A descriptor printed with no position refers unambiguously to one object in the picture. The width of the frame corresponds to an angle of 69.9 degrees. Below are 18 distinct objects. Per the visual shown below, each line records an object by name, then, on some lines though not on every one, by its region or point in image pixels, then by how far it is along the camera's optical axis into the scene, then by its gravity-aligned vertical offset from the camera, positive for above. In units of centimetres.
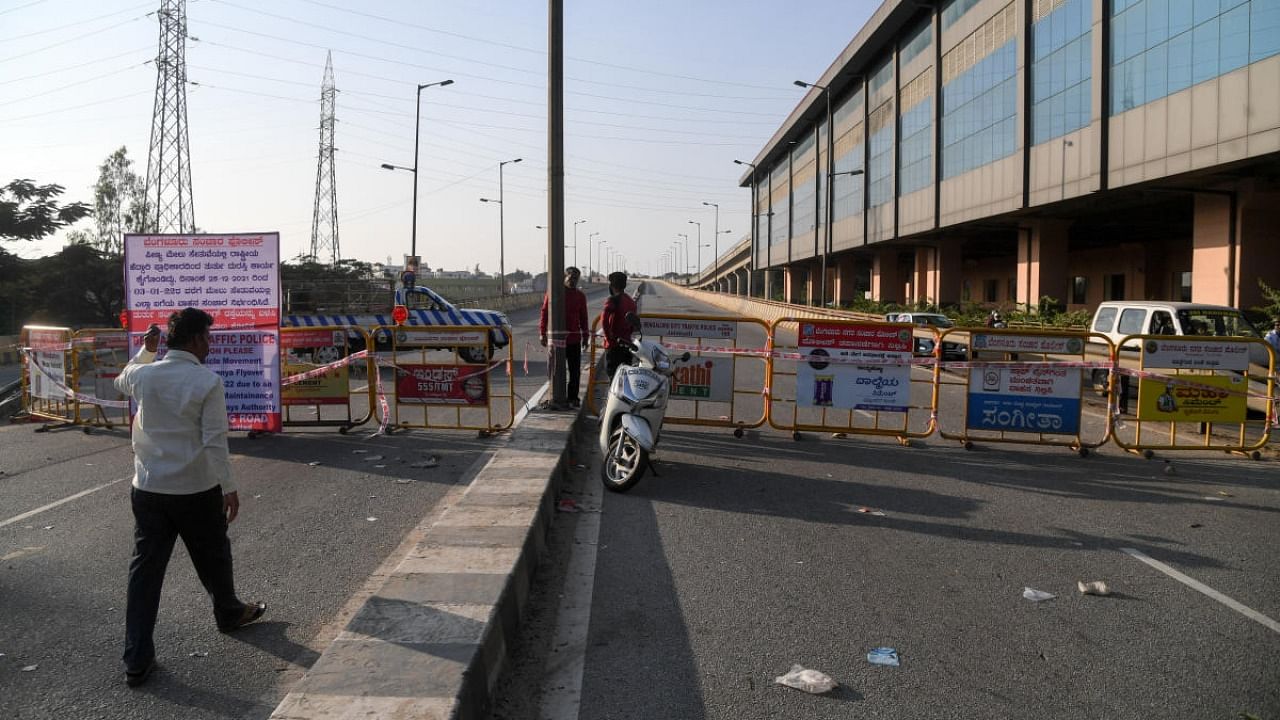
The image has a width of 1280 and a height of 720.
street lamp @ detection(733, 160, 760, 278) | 9744 +1016
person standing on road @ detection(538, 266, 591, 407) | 1201 -17
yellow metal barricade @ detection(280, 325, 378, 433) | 1131 -73
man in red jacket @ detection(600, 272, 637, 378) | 1066 +5
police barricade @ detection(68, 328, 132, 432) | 1223 -74
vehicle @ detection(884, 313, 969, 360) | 2311 -17
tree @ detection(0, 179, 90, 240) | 3647 +435
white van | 1589 +14
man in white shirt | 441 -66
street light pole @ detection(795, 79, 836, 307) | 4146 +834
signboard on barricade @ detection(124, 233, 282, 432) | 1088 +29
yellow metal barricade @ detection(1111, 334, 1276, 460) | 1054 -67
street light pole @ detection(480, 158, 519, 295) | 6674 +506
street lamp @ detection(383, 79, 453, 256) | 4012 +733
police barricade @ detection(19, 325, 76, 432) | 1248 -74
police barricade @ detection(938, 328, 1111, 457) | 1062 -72
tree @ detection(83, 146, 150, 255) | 5525 +759
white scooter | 805 -83
